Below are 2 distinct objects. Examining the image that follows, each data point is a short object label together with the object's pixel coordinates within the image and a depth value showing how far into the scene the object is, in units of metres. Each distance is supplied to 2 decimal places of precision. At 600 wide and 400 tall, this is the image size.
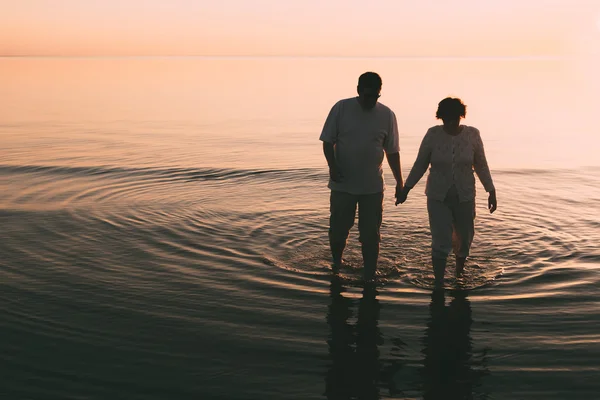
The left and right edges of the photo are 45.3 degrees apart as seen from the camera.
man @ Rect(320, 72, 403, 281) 7.35
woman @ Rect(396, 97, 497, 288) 7.19
